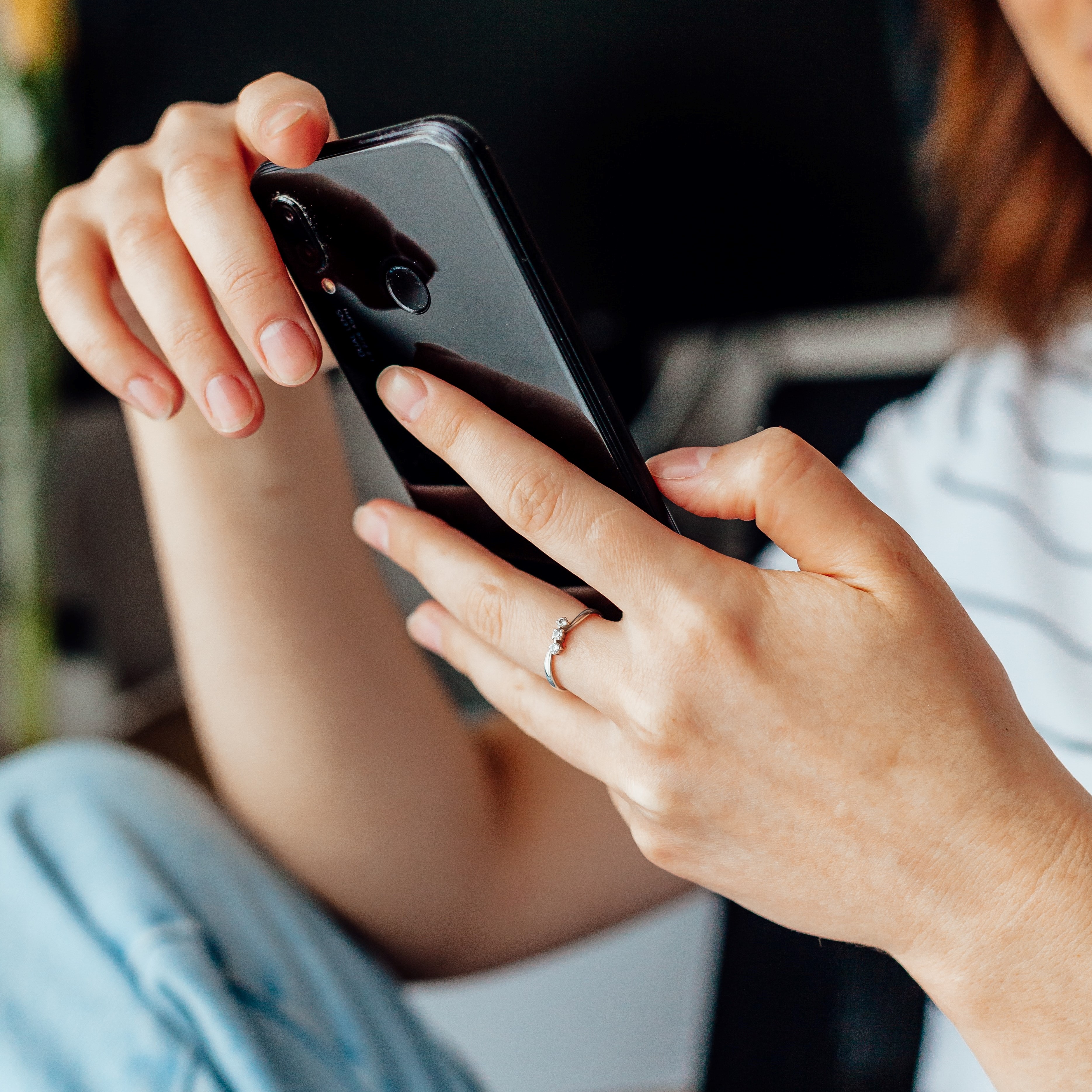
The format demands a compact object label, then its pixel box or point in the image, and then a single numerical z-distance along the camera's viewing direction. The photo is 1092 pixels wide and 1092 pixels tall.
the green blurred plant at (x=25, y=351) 1.07
